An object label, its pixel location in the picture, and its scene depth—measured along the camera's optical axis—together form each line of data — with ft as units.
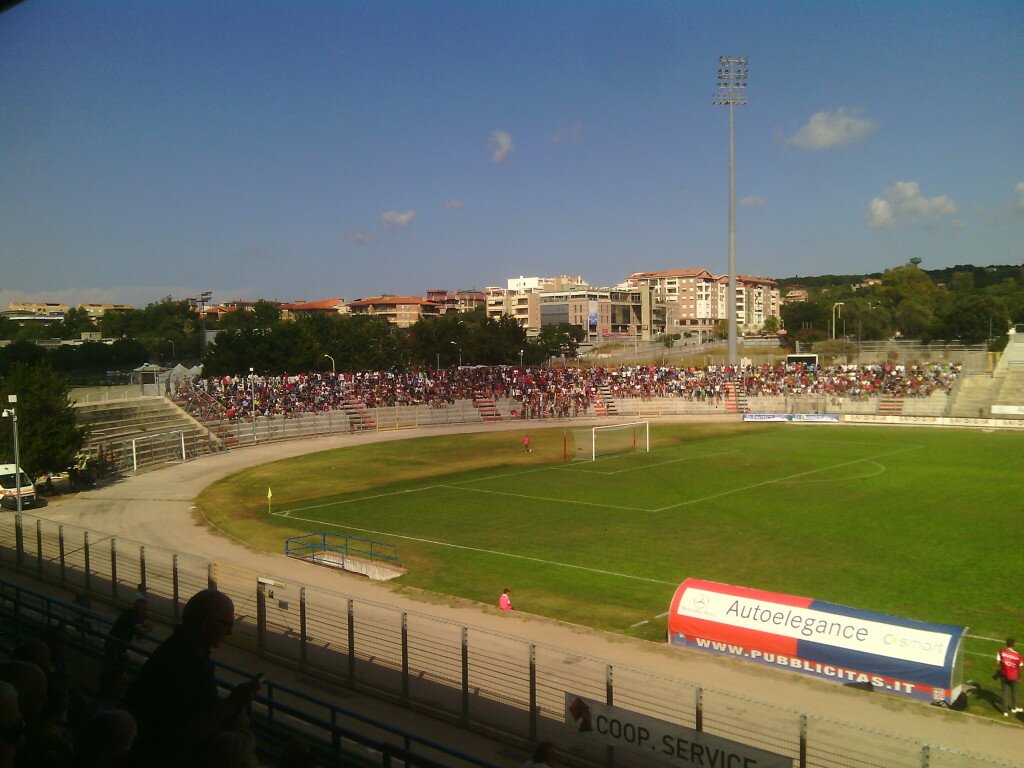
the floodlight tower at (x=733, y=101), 265.34
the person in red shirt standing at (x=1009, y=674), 45.85
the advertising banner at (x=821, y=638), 47.00
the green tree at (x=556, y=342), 404.57
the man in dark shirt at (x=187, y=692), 16.40
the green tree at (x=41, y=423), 122.83
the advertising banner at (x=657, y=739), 33.37
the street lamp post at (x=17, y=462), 100.55
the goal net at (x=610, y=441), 166.40
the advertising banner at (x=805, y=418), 224.94
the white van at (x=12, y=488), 112.78
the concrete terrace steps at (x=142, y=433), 150.92
